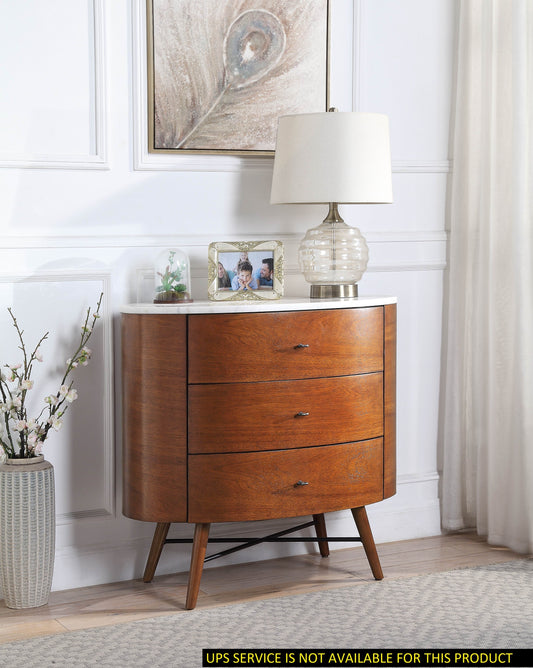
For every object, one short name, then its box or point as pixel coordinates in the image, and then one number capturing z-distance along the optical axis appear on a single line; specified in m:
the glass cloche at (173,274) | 2.71
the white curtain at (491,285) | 3.01
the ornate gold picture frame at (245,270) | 2.75
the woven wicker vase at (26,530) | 2.52
